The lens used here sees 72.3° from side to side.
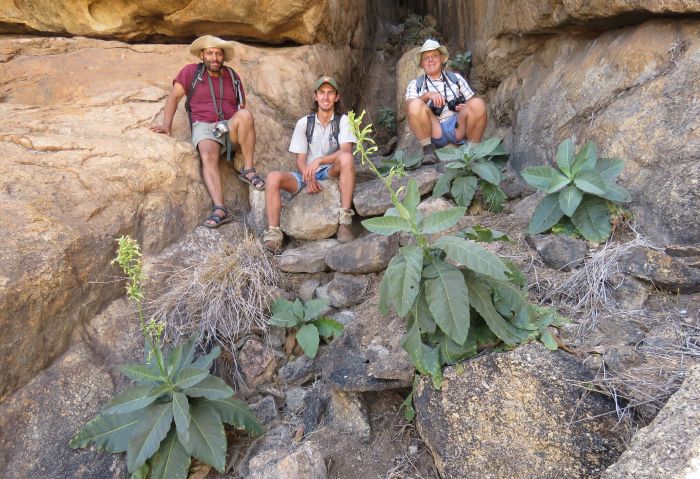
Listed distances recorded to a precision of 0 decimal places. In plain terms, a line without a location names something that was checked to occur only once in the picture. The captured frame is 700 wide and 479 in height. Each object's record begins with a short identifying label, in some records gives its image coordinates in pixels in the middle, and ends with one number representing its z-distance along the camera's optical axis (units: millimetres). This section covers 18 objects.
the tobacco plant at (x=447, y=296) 1828
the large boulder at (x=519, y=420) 1705
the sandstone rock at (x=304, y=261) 3318
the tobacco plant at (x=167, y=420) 2223
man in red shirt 3754
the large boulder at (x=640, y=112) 2508
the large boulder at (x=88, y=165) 2635
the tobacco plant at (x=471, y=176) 3255
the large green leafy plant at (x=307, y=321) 2777
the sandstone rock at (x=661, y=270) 2180
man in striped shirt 3900
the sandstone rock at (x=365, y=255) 3129
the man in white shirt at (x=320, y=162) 3525
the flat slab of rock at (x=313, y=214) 3553
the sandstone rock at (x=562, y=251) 2533
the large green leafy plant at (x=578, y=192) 2588
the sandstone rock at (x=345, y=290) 3102
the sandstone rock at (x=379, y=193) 3480
